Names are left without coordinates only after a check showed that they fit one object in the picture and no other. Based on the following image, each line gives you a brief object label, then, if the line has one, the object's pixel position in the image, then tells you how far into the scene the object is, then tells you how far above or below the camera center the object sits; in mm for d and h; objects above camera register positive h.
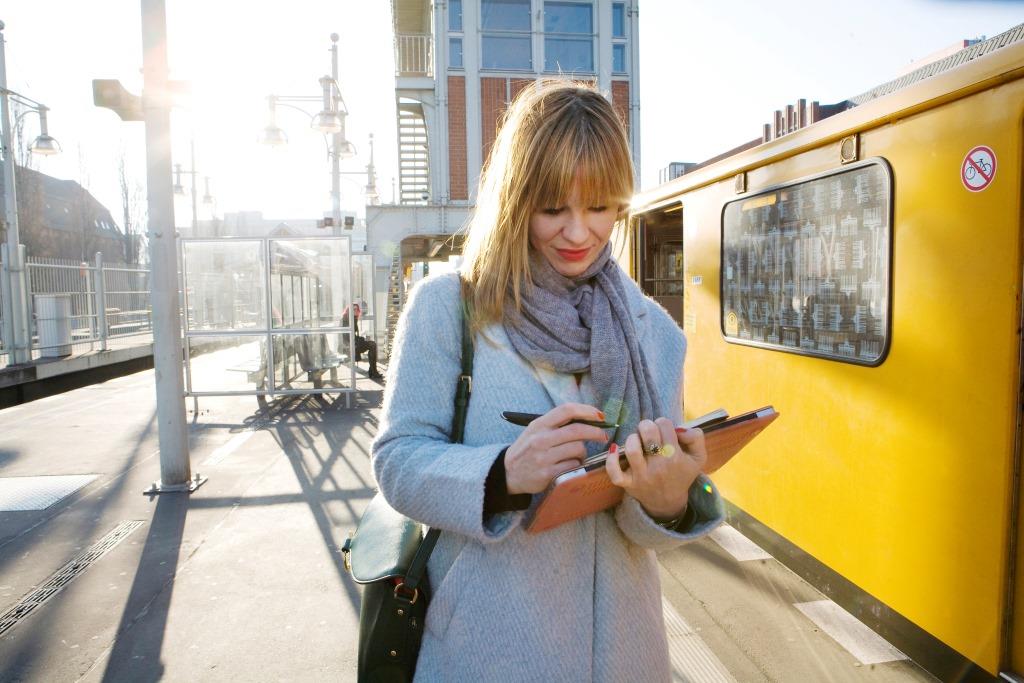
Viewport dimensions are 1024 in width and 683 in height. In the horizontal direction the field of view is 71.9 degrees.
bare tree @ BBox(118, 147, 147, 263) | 31766 +4174
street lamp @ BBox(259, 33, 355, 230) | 13477 +3687
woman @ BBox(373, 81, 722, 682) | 1287 -244
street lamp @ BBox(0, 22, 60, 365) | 12094 +60
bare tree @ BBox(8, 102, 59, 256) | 24516 +3903
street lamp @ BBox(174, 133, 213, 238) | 27859 +4822
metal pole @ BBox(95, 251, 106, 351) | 15344 +19
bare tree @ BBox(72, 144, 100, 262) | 31141 +3847
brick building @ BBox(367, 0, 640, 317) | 18875 +6432
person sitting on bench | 13820 -924
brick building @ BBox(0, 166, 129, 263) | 25031 +3712
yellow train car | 2568 -274
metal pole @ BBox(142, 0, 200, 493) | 5734 +627
